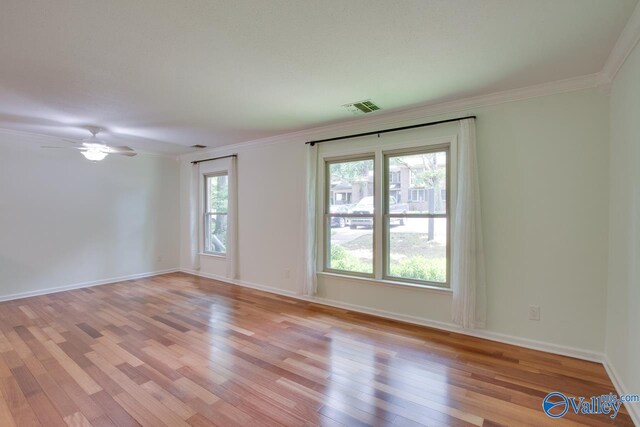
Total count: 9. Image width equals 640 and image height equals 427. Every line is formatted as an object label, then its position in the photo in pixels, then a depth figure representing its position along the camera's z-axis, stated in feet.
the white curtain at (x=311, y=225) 14.25
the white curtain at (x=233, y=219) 17.70
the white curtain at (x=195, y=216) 20.24
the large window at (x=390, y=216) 11.58
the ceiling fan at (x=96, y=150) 12.87
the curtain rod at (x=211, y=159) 18.00
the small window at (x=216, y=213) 19.36
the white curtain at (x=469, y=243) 10.15
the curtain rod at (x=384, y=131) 10.81
